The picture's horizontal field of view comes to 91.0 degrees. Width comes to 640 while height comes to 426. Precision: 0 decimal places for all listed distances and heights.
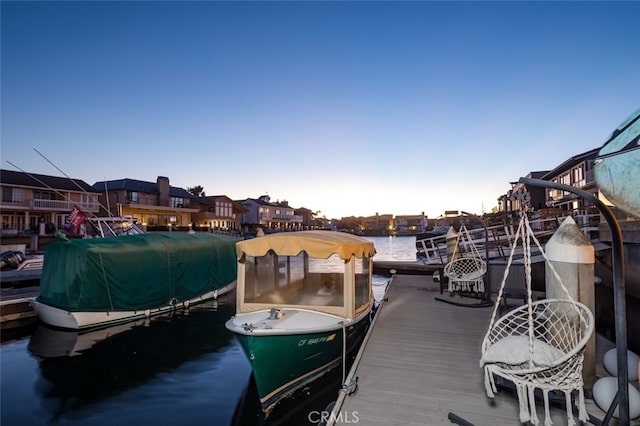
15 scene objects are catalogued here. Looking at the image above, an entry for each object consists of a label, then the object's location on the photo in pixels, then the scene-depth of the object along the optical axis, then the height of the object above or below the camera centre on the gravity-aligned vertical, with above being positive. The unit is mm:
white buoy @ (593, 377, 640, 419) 3518 -2051
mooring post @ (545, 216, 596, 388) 4168 -663
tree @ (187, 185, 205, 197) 80875 +8078
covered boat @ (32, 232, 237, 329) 10602 -2132
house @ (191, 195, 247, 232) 48938 +1293
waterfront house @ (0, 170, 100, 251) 30375 +1577
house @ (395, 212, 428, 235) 131500 -1580
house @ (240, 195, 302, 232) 64750 +1043
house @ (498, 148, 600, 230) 19562 +2744
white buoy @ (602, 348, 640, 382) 4358 -2103
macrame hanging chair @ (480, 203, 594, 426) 3162 -1531
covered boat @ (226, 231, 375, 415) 5582 -1862
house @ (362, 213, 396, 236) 129250 -1538
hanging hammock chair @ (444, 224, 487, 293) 10539 -1923
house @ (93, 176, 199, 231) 39594 +2592
